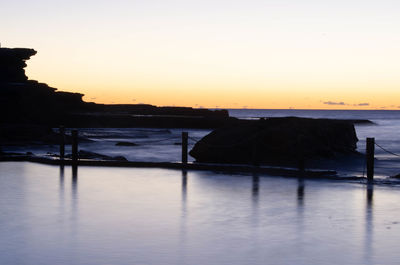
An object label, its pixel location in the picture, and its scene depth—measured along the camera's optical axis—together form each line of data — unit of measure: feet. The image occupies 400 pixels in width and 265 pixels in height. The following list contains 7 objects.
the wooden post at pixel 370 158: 51.80
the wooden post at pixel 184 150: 62.75
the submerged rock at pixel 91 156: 84.43
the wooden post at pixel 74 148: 66.74
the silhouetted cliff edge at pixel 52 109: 261.03
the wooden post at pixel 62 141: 69.21
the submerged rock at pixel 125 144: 160.95
